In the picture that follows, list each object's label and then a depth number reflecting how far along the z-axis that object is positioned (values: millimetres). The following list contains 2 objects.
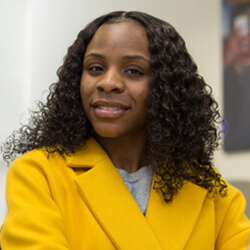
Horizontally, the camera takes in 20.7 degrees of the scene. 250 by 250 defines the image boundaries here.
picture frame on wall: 1954
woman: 991
